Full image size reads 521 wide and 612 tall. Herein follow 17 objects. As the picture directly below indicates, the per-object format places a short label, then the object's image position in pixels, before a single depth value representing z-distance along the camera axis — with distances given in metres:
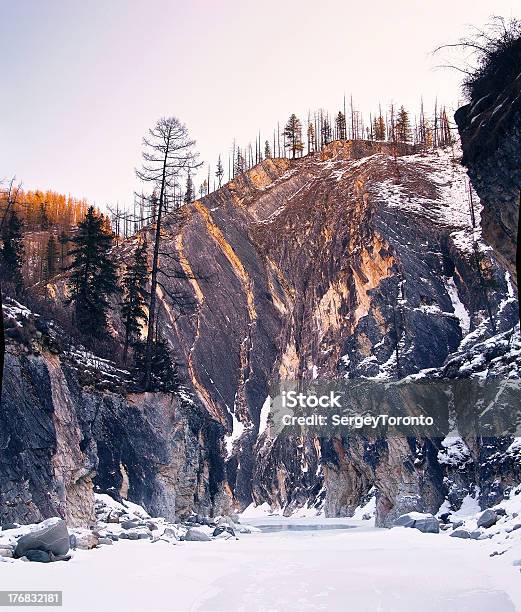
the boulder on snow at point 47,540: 11.41
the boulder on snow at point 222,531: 23.40
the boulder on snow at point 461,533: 19.59
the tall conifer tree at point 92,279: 34.28
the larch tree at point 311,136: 127.31
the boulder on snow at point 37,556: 11.16
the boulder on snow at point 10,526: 14.71
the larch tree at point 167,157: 33.12
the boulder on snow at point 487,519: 19.16
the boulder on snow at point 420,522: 24.03
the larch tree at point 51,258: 81.06
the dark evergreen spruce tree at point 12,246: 39.72
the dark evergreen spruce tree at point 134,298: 38.53
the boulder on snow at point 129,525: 19.98
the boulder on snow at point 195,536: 20.03
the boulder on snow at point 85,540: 14.06
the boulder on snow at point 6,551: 11.10
